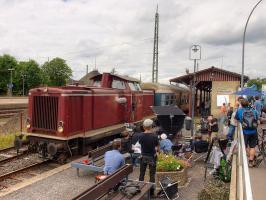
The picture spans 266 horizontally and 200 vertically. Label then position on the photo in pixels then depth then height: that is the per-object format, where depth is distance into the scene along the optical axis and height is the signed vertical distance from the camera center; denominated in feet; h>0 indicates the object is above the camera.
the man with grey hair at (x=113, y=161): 25.91 -4.91
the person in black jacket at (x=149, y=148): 25.09 -3.77
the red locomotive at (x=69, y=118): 38.14 -2.92
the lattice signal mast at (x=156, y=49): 127.44 +16.37
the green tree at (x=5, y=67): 242.99 +16.90
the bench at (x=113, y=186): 18.28 -5.32
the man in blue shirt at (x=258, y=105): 55.16 -1.38
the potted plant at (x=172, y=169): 28.12 -5.99
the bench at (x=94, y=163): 31.03 -6.33
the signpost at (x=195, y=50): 44.19 +5.61
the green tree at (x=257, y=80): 371.15 +17.89
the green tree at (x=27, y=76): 251.80 +11.25
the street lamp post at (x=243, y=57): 63.16 +6.96
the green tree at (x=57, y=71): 293.64 +17.83
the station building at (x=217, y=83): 81.82 +3.27
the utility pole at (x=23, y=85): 235.15 +4.46
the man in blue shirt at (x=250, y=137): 28.43 -3.25
